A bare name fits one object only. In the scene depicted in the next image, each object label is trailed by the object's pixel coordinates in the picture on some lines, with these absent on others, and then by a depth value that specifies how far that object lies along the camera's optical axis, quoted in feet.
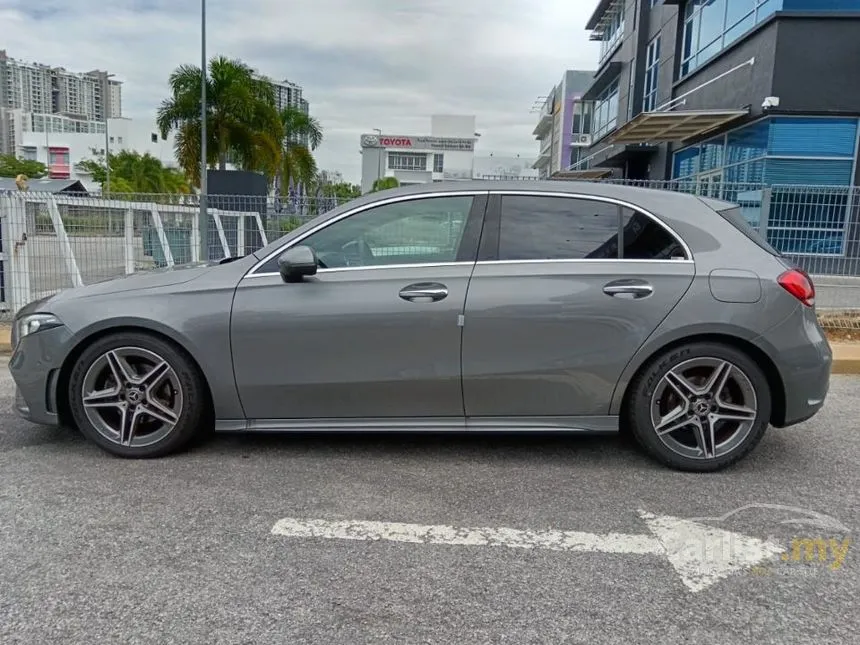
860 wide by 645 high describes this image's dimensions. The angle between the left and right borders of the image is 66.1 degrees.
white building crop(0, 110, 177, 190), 360.89
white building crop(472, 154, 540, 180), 306.35
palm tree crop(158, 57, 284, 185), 71.56
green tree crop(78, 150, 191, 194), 195.93
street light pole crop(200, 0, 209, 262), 28.99
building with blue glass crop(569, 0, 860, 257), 26.86
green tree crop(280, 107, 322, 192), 107.65
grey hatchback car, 11.55
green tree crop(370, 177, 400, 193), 218.59
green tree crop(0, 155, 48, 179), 227.36
